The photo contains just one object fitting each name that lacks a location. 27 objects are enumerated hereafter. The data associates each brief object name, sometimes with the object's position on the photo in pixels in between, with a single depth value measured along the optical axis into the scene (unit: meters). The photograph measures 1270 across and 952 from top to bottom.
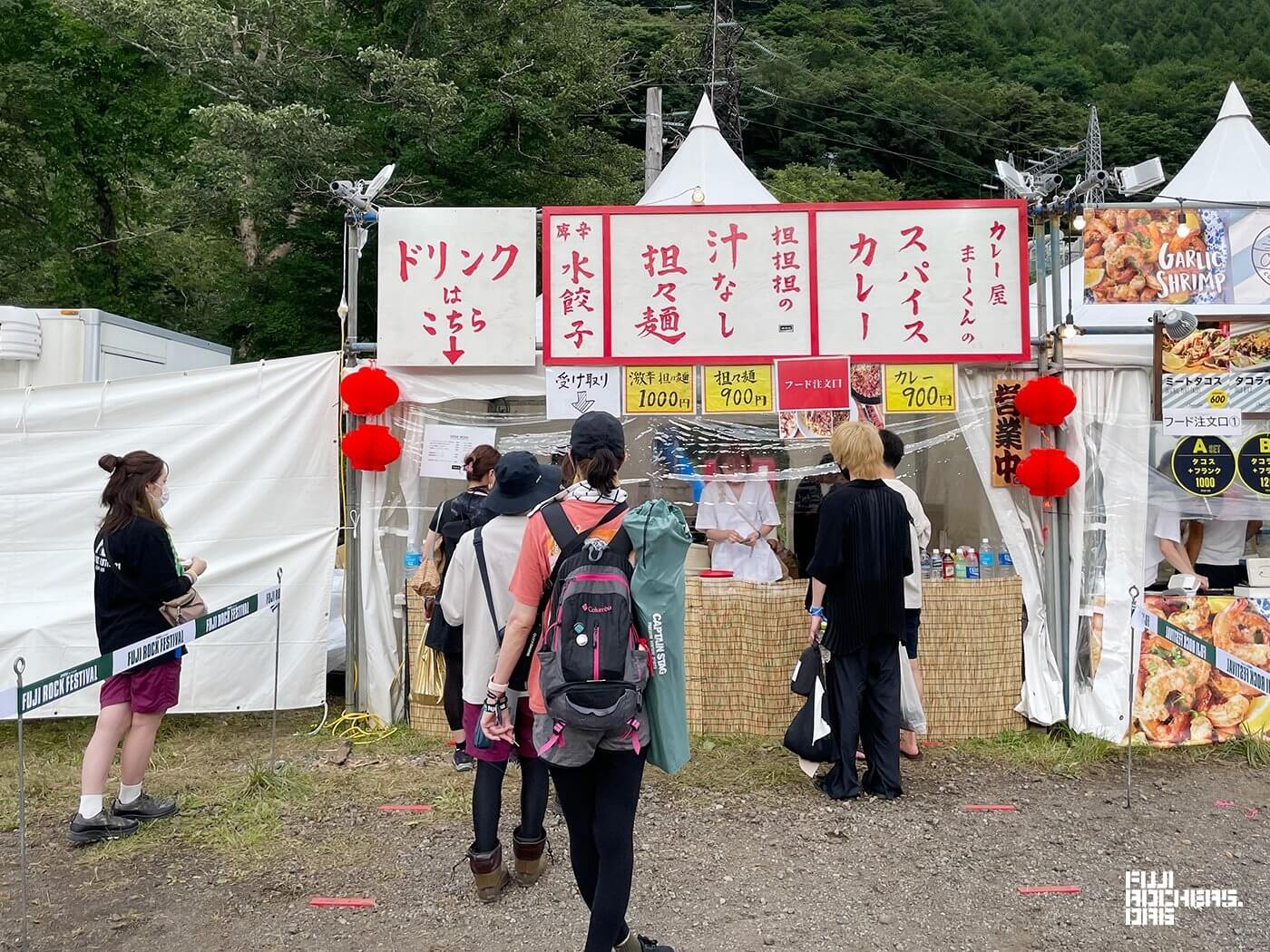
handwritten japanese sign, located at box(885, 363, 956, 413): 4.62
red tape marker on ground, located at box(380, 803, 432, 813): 3.79
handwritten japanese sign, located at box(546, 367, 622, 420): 4.69
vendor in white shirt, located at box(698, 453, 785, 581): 5.02
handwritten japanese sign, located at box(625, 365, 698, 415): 4.70
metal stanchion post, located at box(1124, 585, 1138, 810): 3.72
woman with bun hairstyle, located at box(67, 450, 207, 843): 3.41
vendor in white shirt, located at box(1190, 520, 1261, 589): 4.83
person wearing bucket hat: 2.84
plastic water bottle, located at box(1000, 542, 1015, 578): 4.75
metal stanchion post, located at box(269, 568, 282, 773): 4.02
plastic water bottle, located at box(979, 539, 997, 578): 4.75
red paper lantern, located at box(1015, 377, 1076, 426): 4.38
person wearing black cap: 2.18
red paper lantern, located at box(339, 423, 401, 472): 4.63
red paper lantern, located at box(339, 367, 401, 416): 4.64
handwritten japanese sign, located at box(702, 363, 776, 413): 4.67
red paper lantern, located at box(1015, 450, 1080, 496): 4.40
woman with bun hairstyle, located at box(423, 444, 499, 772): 3.69
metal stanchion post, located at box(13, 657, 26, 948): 2.54
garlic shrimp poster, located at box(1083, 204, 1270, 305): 4.59
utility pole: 12.91
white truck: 4.80
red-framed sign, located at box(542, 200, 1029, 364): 4.63
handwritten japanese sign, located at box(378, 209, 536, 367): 4.74
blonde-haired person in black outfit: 3.67
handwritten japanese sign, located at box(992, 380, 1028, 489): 4.64
